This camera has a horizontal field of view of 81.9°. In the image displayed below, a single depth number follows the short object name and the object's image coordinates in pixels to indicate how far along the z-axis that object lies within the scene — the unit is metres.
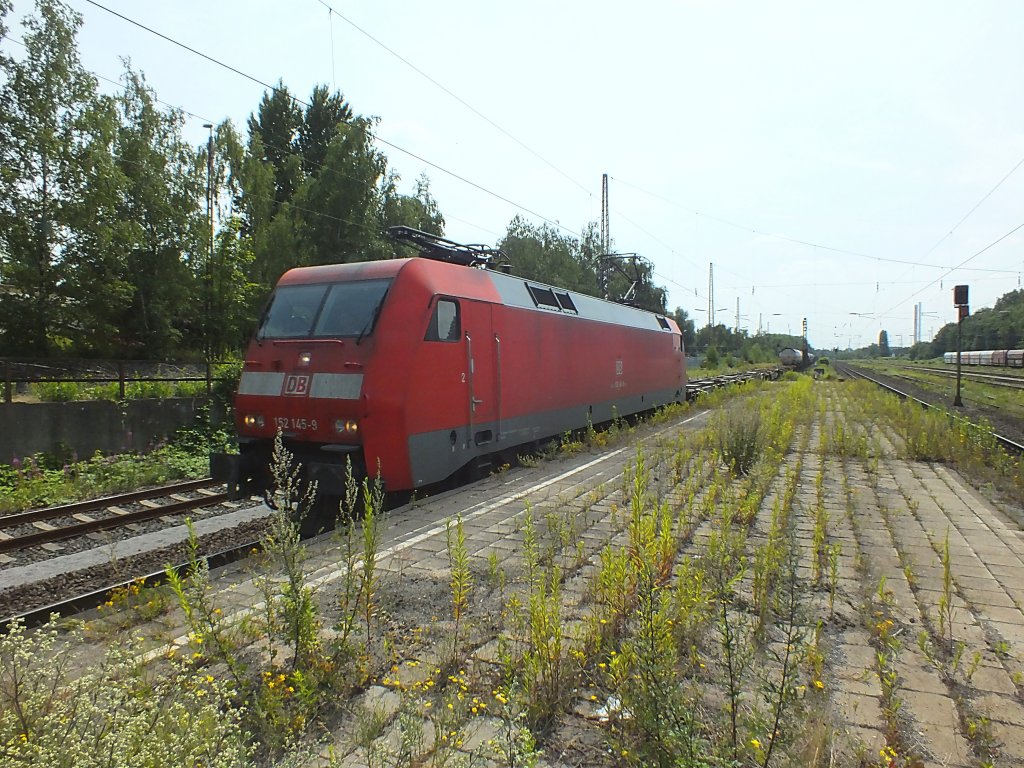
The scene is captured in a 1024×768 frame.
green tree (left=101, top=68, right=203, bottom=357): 21.17
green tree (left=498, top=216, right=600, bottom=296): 49.50
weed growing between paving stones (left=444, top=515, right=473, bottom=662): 3.39
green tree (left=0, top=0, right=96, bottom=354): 16.38
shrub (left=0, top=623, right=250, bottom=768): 1.90
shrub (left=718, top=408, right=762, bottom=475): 8.09
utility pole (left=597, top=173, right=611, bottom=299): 36.91
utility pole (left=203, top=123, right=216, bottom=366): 21.42
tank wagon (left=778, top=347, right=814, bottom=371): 47.22
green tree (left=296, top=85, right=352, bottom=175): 35.59
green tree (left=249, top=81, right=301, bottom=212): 35.47
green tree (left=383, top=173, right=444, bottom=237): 31.04
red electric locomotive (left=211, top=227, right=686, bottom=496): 6.09
